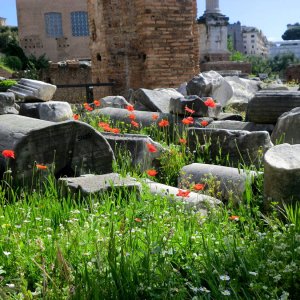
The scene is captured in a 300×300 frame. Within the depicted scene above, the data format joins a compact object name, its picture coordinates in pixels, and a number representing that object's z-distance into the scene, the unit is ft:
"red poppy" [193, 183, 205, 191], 8.46
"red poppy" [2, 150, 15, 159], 8.80
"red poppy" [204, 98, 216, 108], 13.68
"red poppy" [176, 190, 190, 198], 8.02
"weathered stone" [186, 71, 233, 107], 19.94
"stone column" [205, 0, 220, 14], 75.08
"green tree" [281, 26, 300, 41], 285.78
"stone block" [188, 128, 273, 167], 12.11
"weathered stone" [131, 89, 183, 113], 17.86
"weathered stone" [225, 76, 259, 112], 22.41
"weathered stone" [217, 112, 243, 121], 16.93
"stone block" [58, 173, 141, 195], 9.23
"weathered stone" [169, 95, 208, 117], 15.49
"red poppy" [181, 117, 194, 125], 12.54
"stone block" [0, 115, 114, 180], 10.30
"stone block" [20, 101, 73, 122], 15.92
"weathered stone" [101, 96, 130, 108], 20.14
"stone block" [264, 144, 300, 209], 8.68
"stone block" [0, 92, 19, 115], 14.65
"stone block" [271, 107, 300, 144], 12.64
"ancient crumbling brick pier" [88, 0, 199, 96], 24.57
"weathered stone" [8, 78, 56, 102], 17.75
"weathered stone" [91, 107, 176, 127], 15.91
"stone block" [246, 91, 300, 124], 14.81
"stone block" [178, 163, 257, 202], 10.06
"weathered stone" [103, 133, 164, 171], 12.42
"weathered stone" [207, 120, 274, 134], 14.95
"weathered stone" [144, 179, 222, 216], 8.91
